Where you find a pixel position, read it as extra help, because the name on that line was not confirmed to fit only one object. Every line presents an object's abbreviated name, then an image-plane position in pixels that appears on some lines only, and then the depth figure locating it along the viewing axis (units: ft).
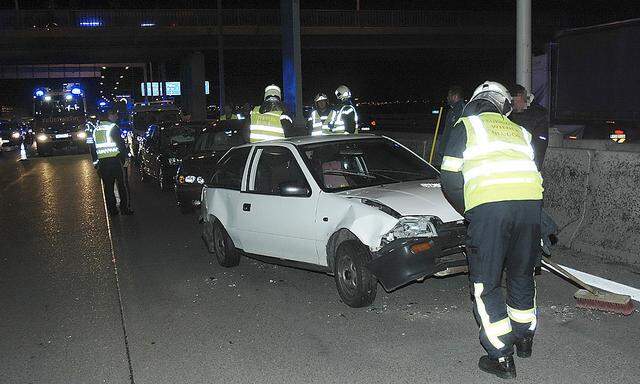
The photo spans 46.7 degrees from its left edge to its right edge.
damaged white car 19.60
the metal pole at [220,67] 100.68
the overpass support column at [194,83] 168.04
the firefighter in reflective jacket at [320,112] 39.93
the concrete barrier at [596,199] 24.64
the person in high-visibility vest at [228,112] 60.26
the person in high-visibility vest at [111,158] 41.16
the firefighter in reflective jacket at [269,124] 36.14
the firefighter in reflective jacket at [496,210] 14.69
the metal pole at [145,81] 215.26
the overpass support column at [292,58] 67.31
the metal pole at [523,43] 32.73
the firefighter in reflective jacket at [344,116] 37.52
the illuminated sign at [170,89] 288.71
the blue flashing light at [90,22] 142.92
